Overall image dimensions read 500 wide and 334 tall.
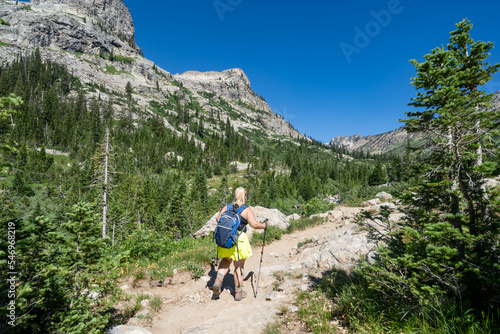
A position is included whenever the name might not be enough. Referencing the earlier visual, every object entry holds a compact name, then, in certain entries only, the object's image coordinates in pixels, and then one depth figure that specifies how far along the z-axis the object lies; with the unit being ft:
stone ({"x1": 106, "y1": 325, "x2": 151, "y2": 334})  11.06
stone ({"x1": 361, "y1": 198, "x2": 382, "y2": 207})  62.66
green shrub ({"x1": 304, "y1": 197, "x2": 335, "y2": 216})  61.82
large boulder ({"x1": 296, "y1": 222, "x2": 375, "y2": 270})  20.68
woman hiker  17.01
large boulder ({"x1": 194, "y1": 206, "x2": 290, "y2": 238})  45.80
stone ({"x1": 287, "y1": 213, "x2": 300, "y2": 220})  57.76
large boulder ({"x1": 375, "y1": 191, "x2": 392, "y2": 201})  75.31
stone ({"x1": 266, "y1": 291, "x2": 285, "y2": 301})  17.20
